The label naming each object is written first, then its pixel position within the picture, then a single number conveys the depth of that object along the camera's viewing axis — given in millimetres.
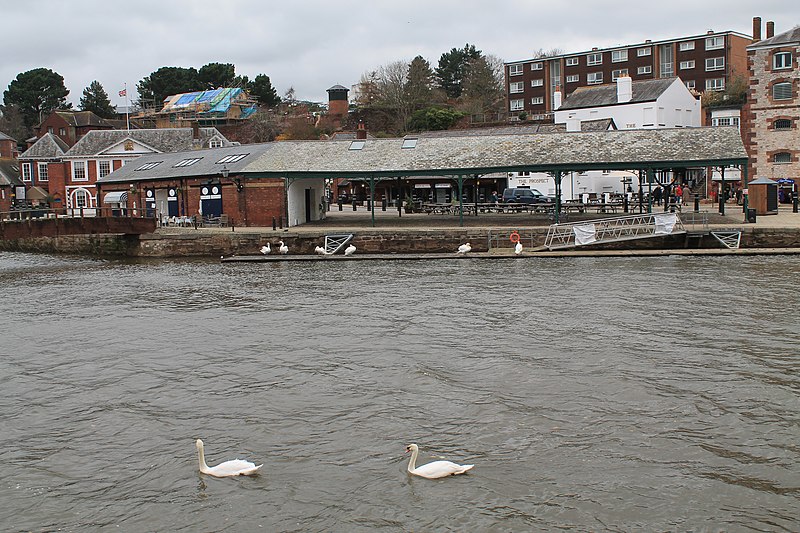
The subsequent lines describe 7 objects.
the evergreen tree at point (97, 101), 104538
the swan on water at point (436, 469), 11172
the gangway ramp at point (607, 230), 34312
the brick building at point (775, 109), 47969
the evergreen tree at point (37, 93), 104875
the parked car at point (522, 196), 52312
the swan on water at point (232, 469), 11438
